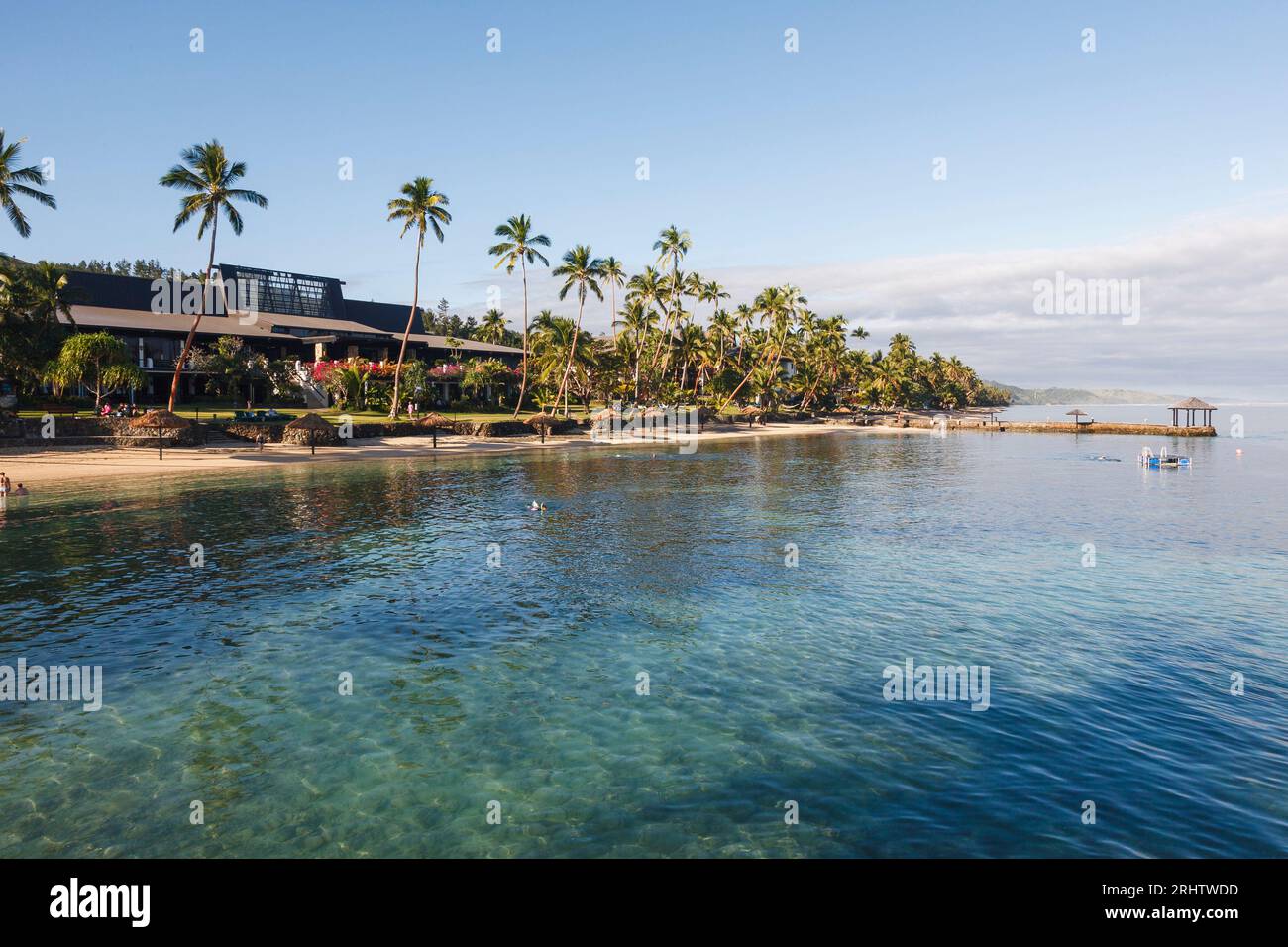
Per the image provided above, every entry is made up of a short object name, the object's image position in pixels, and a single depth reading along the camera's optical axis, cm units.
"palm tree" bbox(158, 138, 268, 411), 5350
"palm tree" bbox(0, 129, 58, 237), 4869
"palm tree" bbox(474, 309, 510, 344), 12412
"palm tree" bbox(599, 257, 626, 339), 9800
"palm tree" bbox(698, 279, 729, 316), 10431
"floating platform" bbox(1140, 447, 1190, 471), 6294
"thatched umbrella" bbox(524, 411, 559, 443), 7744
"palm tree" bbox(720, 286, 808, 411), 11038
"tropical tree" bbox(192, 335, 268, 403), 6612
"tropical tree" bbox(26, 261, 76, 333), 5744
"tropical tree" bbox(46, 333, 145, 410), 5297
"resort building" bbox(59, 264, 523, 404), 6962
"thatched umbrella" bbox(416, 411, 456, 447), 7031
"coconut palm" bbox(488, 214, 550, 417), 7525
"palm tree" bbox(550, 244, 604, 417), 8150
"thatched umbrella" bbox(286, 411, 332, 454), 5925
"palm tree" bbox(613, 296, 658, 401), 9619
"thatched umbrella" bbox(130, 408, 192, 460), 5238
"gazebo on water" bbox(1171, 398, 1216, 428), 9864
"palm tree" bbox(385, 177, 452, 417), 6819
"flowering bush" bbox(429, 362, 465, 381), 8222
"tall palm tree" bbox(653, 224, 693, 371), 9606
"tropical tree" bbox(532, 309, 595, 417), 8681
